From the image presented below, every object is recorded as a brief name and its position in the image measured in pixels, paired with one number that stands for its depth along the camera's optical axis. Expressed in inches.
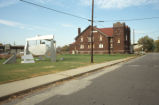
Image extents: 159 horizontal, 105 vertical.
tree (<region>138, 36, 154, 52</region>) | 4185.3
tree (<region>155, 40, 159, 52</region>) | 4476.9
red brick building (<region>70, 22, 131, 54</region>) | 2047.2
